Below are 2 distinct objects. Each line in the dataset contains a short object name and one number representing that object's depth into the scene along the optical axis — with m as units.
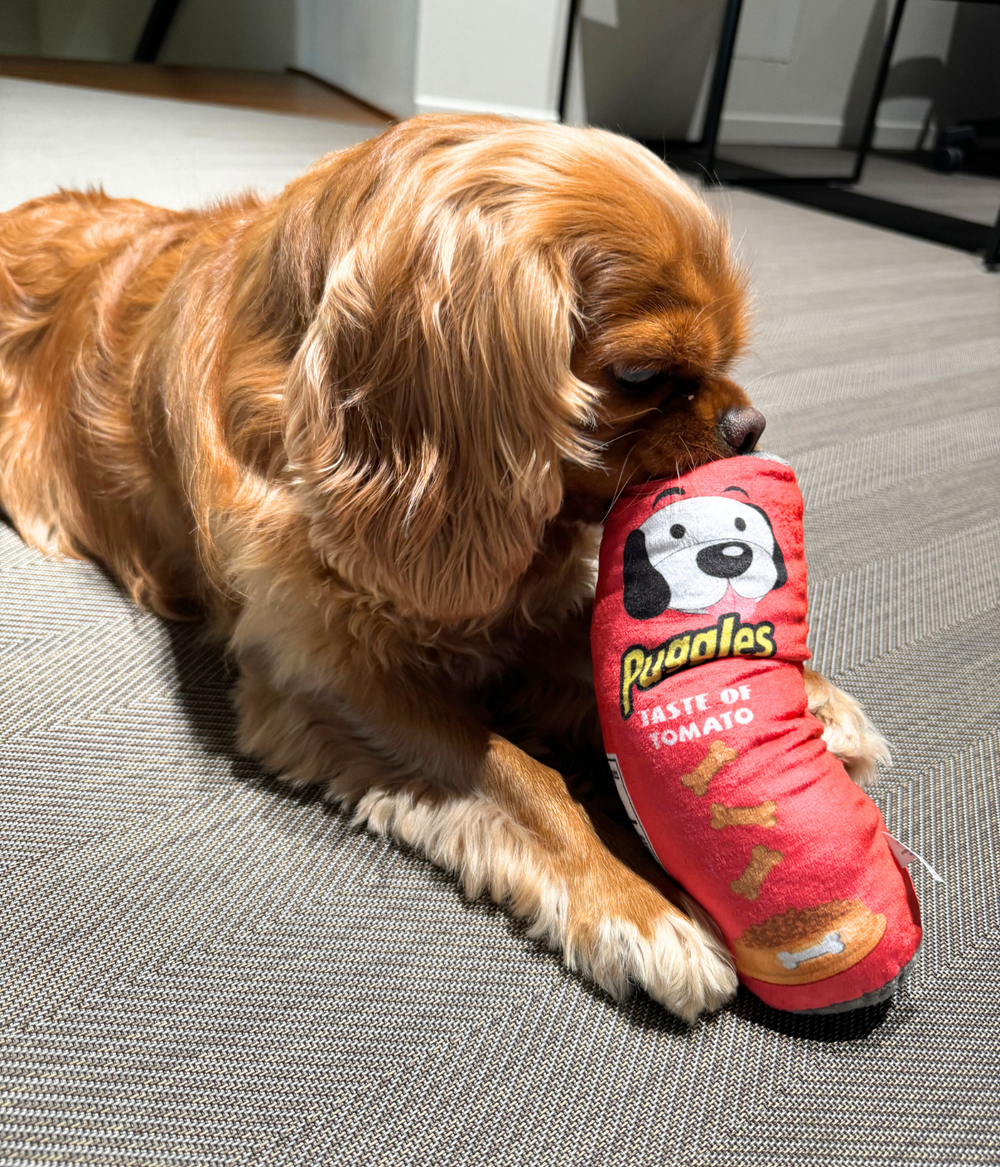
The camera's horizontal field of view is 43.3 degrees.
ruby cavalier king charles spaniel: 0.51
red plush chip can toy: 0.47
